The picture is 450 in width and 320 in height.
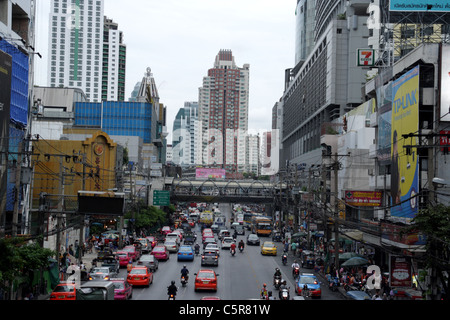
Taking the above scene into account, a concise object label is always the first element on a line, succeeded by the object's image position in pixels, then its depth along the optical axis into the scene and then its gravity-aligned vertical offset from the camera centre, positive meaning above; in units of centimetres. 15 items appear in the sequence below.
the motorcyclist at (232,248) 5197 -616
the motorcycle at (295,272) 3847 -608
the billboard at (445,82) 3453 +643
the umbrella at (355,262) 3606 -498
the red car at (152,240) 5736 -643
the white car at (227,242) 5716 -623
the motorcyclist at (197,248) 5213 -633
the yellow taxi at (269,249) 5352 -637
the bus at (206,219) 9519 -654
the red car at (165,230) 7250 -668
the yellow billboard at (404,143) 3575 +293
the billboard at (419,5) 4319 +1391
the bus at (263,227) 7738 -618
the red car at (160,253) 4712 -619
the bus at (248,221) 9374 -699
